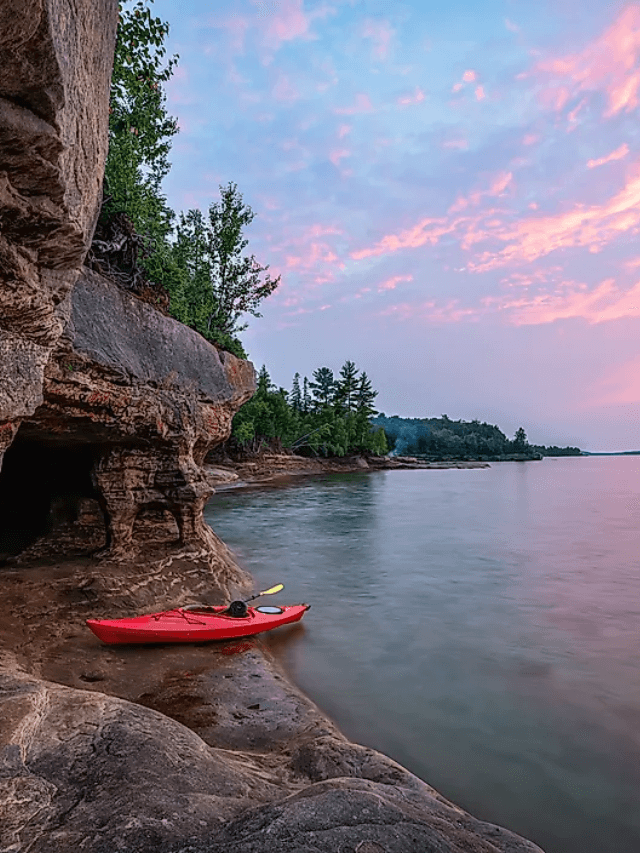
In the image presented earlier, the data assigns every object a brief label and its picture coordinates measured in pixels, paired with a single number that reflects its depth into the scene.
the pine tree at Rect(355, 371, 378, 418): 83.36
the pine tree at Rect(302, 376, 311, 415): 79.01
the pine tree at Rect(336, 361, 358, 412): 83.06
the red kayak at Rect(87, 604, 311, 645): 7.70
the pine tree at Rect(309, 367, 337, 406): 86.81
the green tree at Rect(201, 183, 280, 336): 27.77
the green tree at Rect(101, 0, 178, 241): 9.69
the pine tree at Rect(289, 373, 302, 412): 80.11
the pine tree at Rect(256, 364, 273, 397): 54.18
